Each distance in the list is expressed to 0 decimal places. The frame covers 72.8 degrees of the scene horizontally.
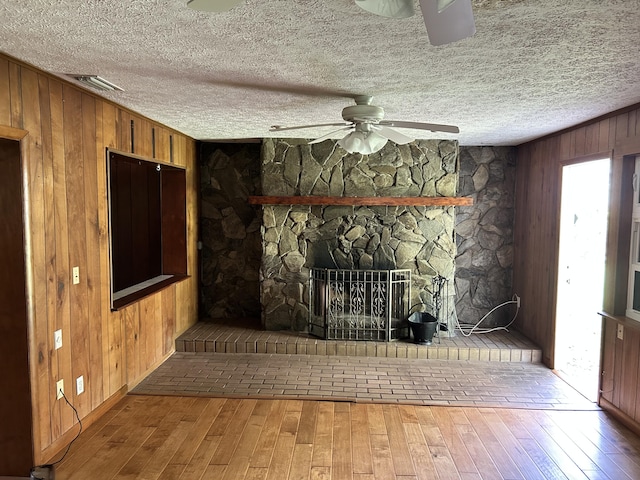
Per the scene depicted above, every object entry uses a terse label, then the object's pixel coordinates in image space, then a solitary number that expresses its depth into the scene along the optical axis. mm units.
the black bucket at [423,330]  4625
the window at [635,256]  3193
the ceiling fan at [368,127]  2734
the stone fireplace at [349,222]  4926
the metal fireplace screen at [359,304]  4793
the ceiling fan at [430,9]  1217
